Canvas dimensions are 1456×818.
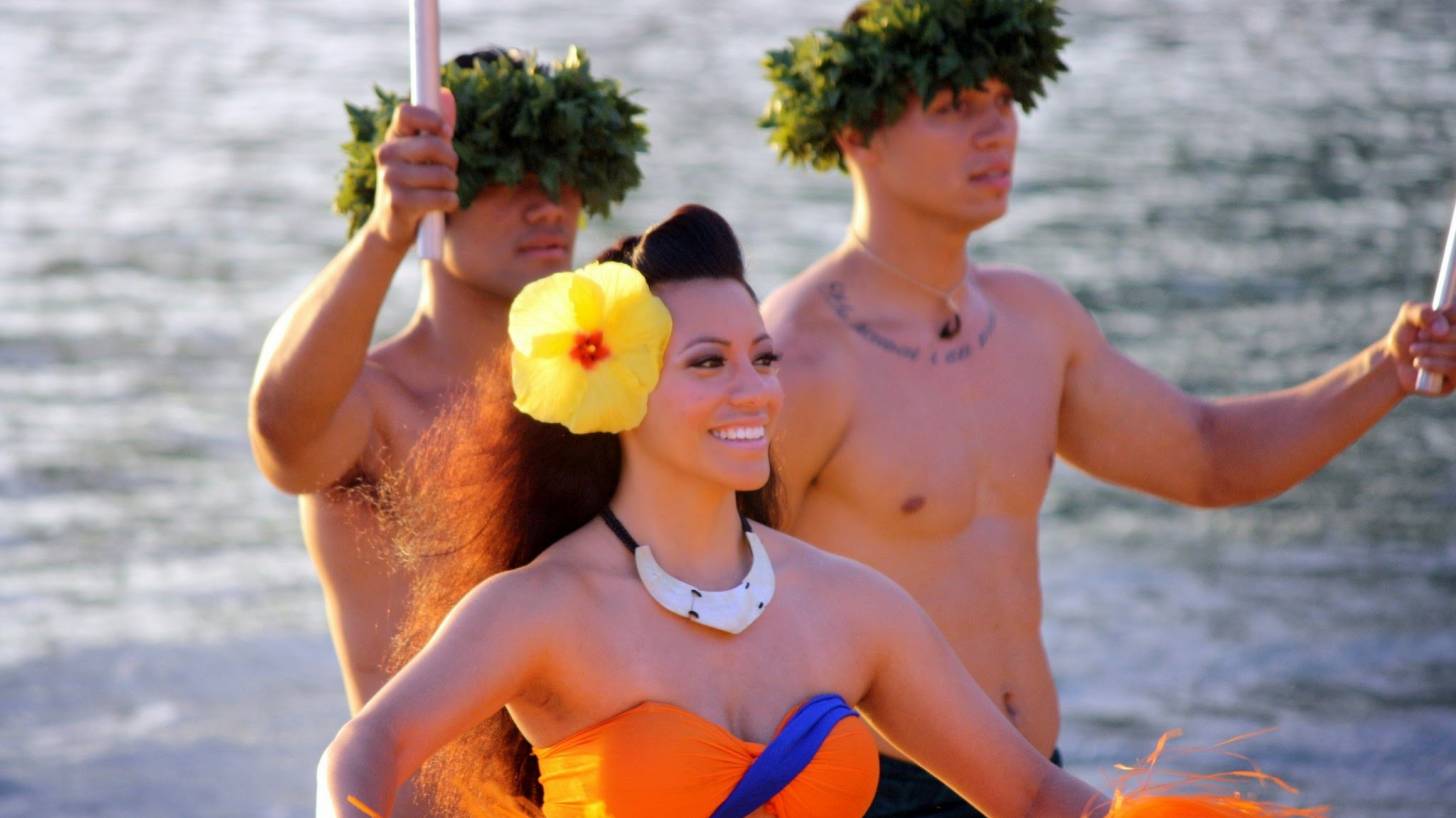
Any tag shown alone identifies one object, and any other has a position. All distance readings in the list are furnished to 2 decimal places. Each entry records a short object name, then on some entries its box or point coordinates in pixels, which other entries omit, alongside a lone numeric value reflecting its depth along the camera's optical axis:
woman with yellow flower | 6.66
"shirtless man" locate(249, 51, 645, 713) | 8.24
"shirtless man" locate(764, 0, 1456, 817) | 9.87
